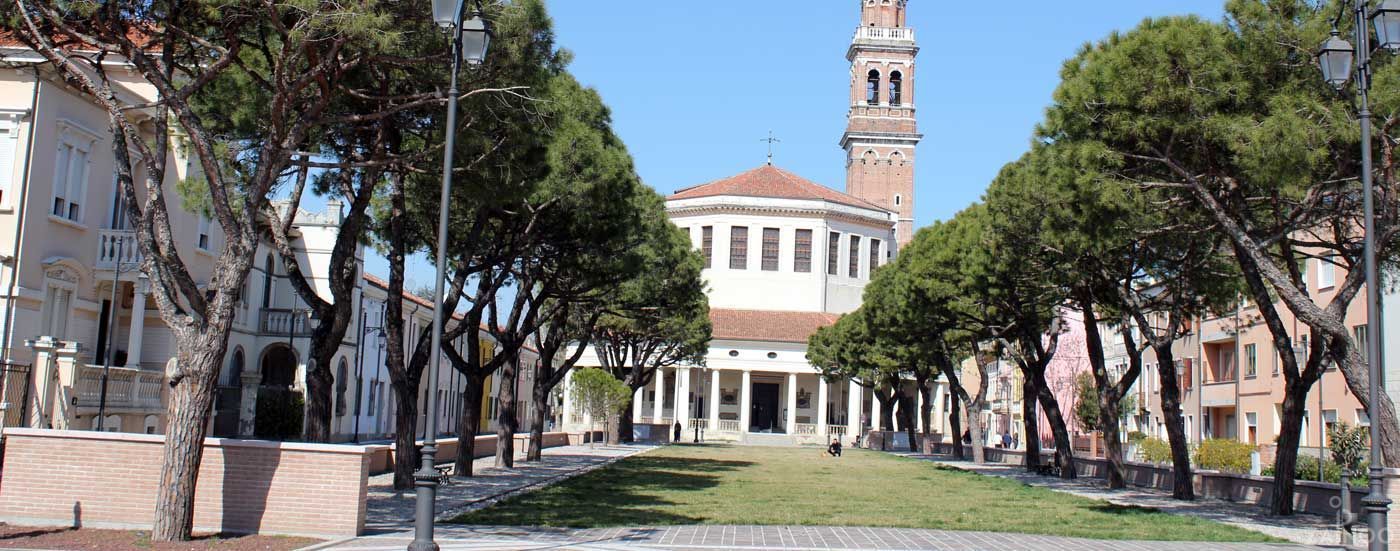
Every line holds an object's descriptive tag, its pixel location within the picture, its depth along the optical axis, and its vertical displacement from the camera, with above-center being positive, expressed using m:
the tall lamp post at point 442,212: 11.97 +1.94
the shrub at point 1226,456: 37.56 -0.45
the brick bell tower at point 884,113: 103.31 +25.40
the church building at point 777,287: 83.56 +9.57
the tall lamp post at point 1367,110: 13.31 +3.78
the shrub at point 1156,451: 43.99 -0.46
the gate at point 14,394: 20.11 -0.15
